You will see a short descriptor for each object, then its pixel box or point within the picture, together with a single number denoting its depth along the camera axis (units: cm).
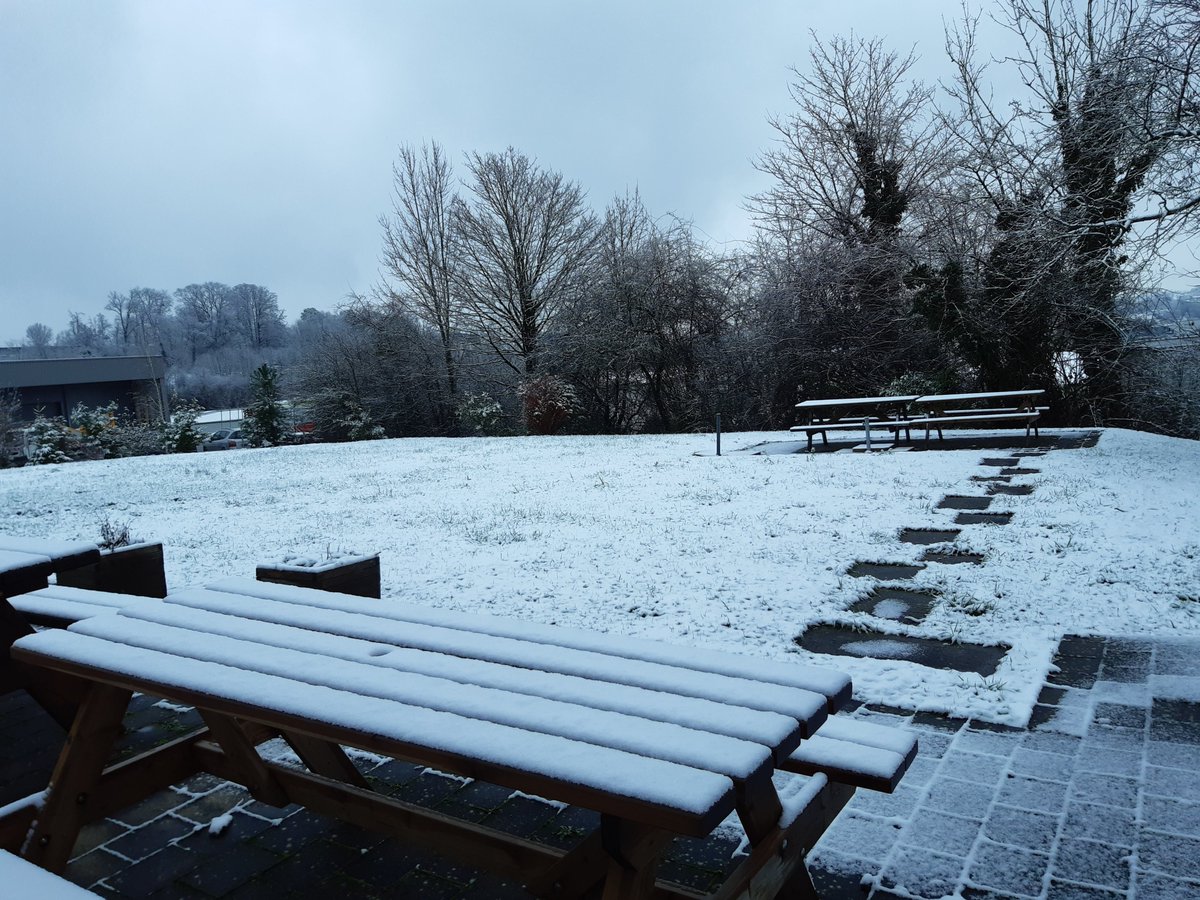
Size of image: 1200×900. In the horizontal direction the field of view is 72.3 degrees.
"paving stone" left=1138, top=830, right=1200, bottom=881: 196
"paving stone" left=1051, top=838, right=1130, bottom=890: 194
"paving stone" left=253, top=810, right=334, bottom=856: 224
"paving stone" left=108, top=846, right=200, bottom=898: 205
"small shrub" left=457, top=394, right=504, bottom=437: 1872
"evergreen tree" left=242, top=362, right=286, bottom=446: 1862
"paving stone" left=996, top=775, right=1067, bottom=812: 231
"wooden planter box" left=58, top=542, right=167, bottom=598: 451
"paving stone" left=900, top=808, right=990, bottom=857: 213
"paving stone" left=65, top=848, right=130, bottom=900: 212
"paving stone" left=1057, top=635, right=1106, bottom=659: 354
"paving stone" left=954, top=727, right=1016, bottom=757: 269
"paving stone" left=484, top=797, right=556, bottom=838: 233
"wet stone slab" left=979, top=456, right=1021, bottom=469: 912
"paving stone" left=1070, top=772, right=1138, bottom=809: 231
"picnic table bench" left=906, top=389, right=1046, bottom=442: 1075
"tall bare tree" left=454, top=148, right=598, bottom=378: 2139
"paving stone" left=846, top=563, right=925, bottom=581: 491
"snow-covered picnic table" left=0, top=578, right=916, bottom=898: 134
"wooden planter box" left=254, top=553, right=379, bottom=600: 388
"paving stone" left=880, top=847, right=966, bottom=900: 194
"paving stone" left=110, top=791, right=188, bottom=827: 243
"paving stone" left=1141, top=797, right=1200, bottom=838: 214
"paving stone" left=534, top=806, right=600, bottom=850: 224
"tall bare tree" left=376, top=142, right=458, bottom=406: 2283
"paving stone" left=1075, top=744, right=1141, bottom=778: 248
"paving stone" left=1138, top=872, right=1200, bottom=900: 186
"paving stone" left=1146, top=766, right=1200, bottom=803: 232
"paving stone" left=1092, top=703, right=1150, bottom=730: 281
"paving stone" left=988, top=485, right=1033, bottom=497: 735
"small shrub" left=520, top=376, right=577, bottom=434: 1809
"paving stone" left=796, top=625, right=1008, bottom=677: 350
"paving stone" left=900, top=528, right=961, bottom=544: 579
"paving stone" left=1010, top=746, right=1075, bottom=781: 248
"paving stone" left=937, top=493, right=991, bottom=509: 692
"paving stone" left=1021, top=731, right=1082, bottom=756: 265
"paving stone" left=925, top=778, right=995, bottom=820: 231
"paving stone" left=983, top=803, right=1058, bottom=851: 213
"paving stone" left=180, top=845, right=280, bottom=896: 205
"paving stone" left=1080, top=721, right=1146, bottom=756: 264
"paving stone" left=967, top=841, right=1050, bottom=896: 194
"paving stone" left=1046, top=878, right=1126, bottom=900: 188
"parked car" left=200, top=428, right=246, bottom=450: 2125
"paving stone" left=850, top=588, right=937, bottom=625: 416
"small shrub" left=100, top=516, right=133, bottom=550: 492
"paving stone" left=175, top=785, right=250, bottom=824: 244
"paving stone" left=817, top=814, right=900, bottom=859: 213
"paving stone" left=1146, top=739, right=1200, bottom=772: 250
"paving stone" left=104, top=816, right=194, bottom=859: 224
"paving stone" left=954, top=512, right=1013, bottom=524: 624
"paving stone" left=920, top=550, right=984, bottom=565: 513
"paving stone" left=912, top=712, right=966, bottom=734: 289
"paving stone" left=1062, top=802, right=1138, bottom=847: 212
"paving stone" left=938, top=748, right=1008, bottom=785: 250
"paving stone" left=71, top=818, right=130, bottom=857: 226
